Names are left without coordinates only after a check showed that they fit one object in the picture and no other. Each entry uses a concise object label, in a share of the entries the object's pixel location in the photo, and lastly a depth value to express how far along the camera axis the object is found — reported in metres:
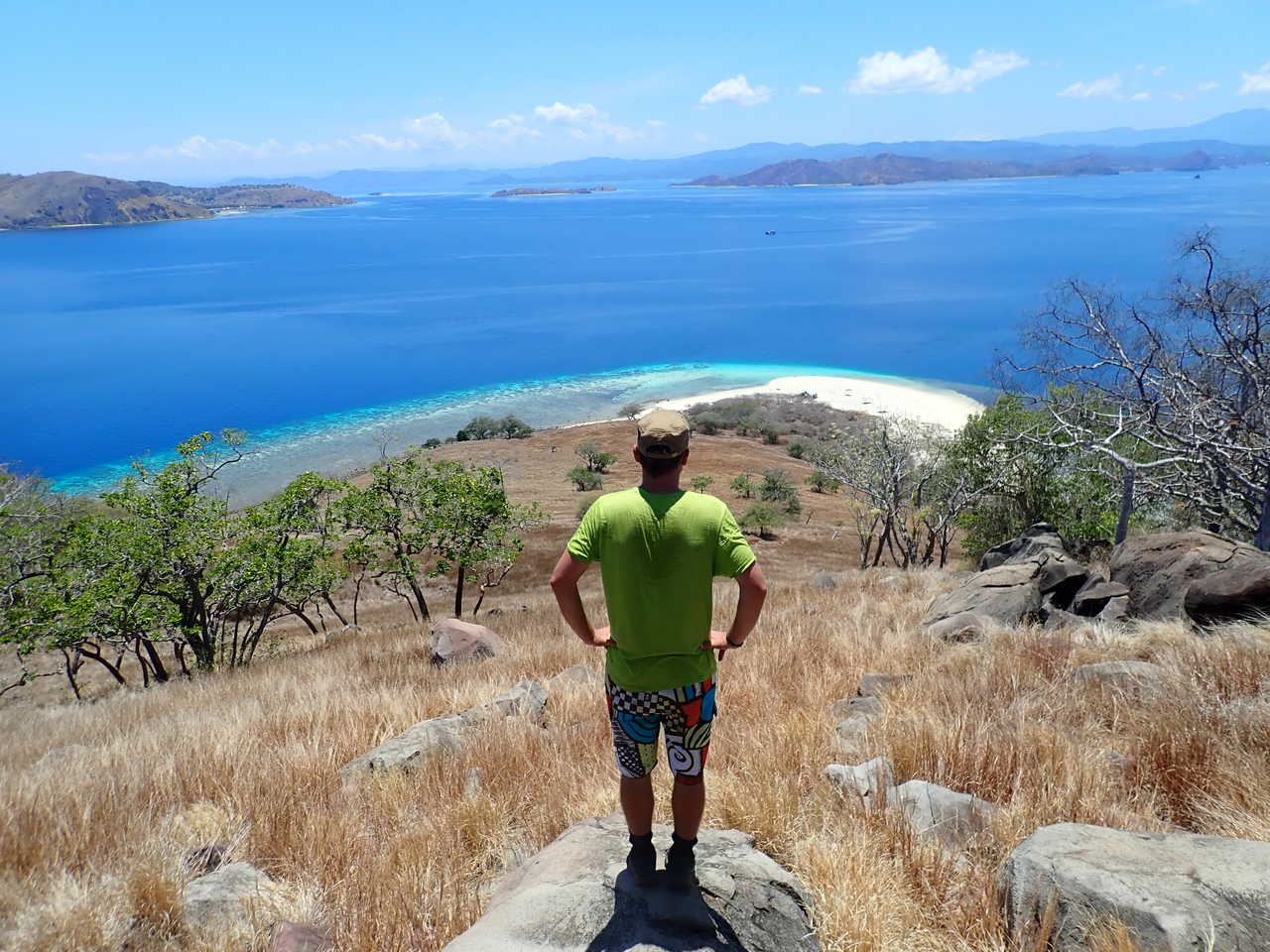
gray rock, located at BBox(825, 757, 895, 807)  3.88
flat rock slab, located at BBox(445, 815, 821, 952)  2.84
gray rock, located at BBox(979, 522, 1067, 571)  12.24
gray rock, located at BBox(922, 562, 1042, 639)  9.10
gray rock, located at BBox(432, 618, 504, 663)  10.55
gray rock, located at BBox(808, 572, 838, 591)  15.84
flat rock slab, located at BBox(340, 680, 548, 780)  5.23
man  2.95
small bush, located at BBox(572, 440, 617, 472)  49.53
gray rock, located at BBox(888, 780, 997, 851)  3.58
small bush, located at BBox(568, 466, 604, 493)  46.12
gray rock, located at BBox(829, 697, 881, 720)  5.64
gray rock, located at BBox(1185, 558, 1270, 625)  7.25
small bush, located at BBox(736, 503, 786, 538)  39.31
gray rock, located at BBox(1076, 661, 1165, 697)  5.14
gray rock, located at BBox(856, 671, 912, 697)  6.02
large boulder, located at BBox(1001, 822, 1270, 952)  2.63
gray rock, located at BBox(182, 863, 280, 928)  3.36
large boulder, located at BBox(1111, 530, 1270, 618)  8.47
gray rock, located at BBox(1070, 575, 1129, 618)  9.44
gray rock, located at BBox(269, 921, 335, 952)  3.12
